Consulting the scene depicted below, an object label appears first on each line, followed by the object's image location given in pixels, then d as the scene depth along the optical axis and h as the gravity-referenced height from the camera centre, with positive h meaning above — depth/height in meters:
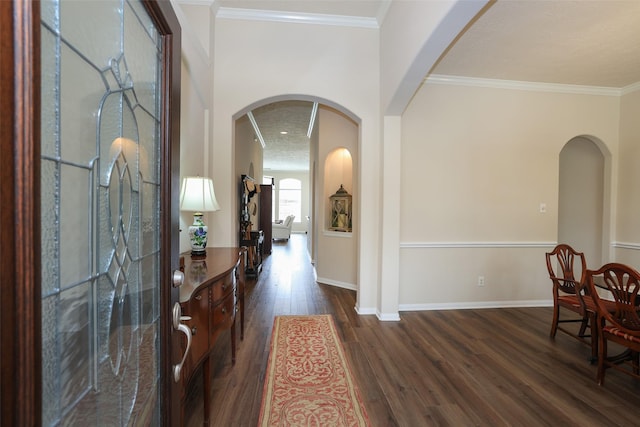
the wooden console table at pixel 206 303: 1.36 -0.54
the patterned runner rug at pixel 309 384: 1.70 -1.25
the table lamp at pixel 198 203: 2.12 +0.05
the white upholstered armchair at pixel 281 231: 10.38 -0.77
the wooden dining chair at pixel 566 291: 2.51 -0.75
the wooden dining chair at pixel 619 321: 1.85 -0.76
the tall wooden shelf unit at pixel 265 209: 7.05 +0.03
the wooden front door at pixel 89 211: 0.38 -0.01
